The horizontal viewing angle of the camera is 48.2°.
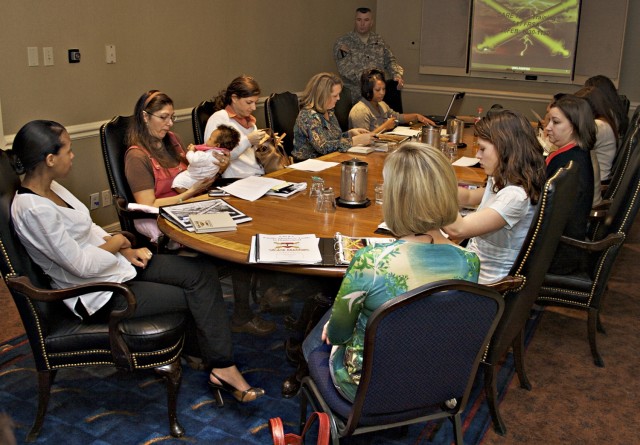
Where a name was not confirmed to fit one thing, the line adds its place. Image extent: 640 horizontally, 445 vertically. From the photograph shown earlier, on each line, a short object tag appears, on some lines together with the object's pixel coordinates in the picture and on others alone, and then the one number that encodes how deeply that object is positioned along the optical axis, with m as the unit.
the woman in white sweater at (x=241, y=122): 3.90
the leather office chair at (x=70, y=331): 2.32
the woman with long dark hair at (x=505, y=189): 2.53
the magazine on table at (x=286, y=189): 3.19
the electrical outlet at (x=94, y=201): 4.57
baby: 3.32
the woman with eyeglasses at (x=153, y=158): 3.26
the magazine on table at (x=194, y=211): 2.75
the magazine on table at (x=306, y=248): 2.37
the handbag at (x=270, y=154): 4.02
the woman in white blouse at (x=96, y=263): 2.35
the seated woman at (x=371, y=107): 5.06
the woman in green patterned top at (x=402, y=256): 1.82
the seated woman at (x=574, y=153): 3.08
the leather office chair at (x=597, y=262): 2.96
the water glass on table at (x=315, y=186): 3.09
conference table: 2.45
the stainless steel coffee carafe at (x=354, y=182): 3.03
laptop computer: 5.16
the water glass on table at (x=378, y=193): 3.10
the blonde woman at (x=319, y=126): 4.31
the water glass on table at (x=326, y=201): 2.95
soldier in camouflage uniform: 6.69
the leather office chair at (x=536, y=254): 2.26
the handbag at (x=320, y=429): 1.83
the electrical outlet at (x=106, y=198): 4.67
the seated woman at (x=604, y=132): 4.22
